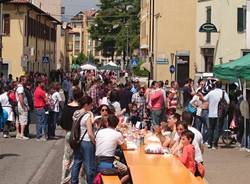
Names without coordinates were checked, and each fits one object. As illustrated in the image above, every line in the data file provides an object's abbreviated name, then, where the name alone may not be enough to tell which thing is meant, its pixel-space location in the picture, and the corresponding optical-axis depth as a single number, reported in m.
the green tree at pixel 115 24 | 102.75
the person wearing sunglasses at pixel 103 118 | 12.45
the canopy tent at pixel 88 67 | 74.75
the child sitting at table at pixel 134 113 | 22.27
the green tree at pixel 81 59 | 145.35
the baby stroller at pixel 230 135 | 20.72
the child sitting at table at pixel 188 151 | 10.59
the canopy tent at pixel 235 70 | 17.53
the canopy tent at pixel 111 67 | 71.25
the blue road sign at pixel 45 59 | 52.46
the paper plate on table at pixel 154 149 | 11.90
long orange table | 9.13
